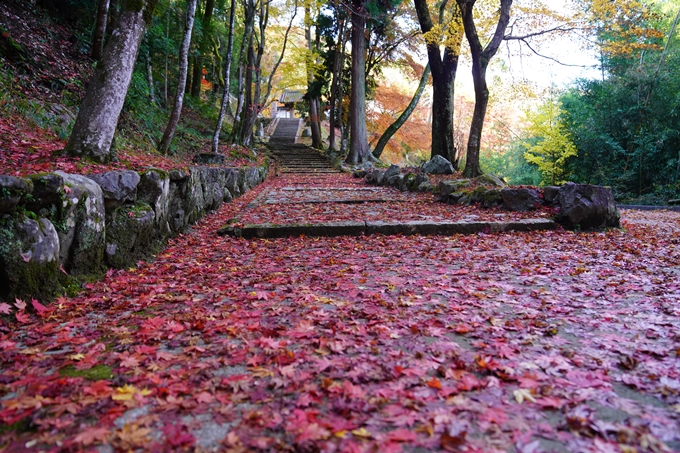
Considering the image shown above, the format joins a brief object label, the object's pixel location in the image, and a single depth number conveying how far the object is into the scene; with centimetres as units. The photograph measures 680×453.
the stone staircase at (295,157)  1855
